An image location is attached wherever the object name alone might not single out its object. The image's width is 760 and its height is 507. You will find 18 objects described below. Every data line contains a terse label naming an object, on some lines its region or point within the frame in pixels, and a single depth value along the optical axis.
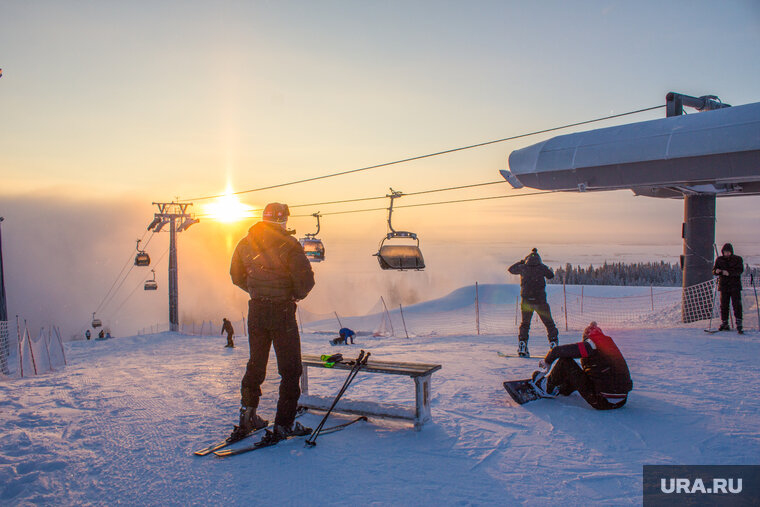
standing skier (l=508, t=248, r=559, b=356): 9.97
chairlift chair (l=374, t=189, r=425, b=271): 12.44
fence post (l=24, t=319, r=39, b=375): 10.23
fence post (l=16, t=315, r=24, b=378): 9.59
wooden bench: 4.94
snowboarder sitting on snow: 5.52
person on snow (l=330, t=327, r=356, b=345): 15.62
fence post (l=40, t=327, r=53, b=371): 10.59
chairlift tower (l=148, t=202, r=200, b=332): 25.20
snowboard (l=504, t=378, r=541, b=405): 5.98
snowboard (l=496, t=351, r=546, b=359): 9.52
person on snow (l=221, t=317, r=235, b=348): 14.50
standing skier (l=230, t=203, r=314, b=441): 4.63
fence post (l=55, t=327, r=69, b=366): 11.63
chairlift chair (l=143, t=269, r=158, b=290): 28.25
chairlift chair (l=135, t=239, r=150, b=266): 26.23
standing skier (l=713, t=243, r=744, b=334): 11.27
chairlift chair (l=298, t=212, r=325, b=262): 18.52
